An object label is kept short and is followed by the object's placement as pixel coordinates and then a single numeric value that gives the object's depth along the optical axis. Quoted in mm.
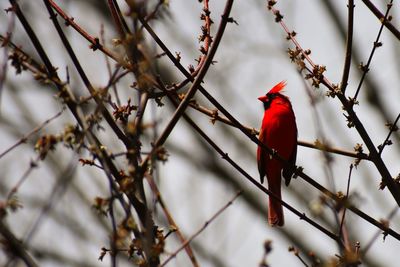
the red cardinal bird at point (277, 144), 10375
